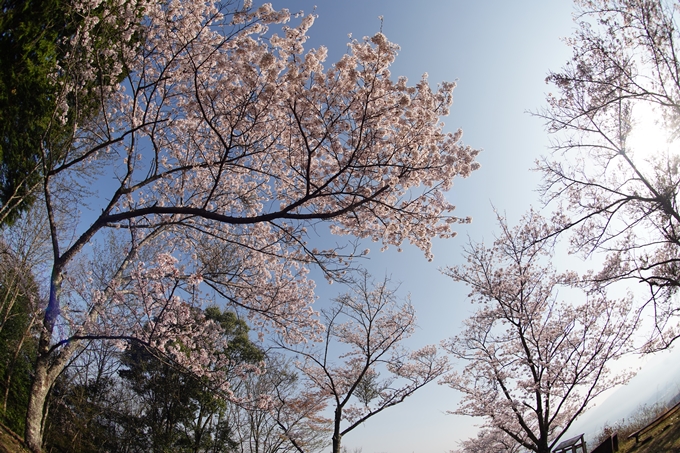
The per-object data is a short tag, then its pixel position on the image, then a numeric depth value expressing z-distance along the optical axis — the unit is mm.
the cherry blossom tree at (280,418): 13797
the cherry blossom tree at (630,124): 6289
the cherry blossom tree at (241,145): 4625
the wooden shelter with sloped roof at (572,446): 10781
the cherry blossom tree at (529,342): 9828
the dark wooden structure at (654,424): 10176
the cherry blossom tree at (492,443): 15570
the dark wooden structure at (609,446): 10305
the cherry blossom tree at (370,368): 11680
